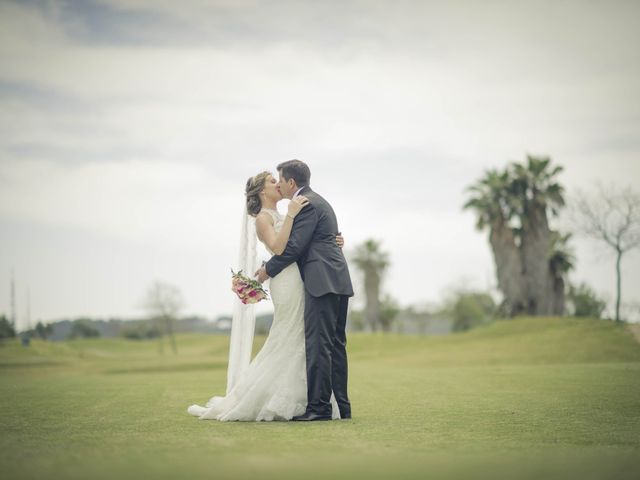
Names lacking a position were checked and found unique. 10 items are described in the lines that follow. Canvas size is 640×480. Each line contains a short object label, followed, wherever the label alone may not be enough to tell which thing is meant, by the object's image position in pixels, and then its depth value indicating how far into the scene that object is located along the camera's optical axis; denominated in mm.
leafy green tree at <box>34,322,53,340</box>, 63300
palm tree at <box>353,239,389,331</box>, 66938
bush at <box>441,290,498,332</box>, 85562
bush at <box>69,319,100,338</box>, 95500
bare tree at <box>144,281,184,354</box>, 74562
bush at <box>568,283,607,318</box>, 79094
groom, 7297
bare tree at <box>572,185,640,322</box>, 37406
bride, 7250
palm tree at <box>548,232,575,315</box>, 50219
